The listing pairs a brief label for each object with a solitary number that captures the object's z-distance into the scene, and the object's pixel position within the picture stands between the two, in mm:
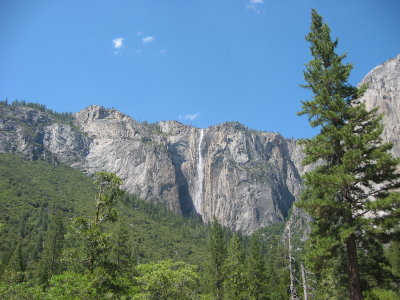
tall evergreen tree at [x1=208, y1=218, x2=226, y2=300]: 57872
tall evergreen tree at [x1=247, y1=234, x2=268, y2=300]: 60462
